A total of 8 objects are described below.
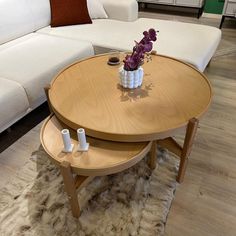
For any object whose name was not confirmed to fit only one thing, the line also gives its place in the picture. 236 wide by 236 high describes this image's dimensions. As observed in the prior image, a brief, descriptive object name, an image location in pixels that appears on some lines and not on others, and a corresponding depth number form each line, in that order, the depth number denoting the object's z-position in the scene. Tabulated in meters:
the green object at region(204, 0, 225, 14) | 3.83
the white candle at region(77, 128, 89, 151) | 1.07
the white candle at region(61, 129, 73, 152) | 1.06
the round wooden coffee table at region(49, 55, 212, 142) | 1.16
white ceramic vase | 1.34
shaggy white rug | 1.22
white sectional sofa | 1.66
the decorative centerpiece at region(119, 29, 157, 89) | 1.25
